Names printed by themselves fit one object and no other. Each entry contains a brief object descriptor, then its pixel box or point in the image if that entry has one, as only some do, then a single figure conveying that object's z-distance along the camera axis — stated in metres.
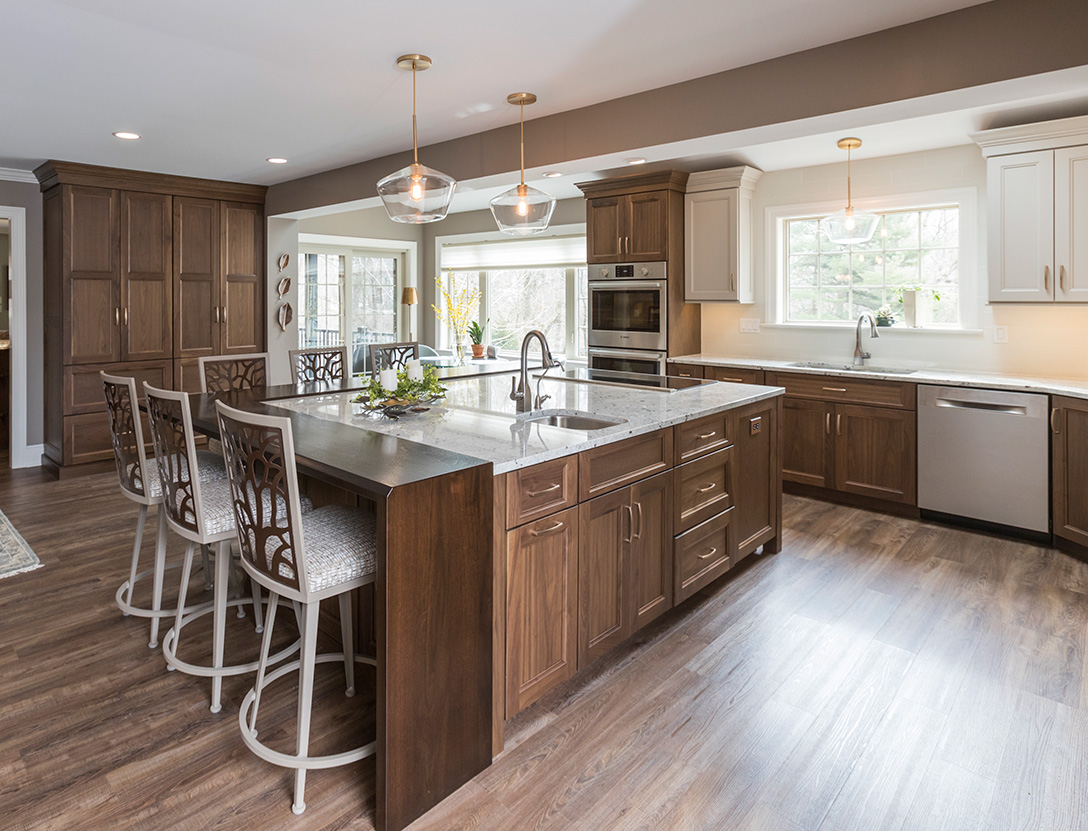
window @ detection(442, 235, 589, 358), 7.11
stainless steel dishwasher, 3.74
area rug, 3.38
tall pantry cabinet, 5.20
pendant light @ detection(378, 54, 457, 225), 2.74
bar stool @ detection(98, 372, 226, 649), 2.55
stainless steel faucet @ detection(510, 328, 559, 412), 2.83
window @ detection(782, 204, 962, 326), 4.68
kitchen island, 1.72
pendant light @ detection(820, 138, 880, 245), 4.20
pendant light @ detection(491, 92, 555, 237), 3.18
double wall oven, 5.38
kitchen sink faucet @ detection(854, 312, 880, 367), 4.80
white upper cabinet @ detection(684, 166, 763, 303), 5.17
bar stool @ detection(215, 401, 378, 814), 1.74
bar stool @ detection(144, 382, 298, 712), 2.21
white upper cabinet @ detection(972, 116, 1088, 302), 3.63
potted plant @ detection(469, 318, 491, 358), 7.71
